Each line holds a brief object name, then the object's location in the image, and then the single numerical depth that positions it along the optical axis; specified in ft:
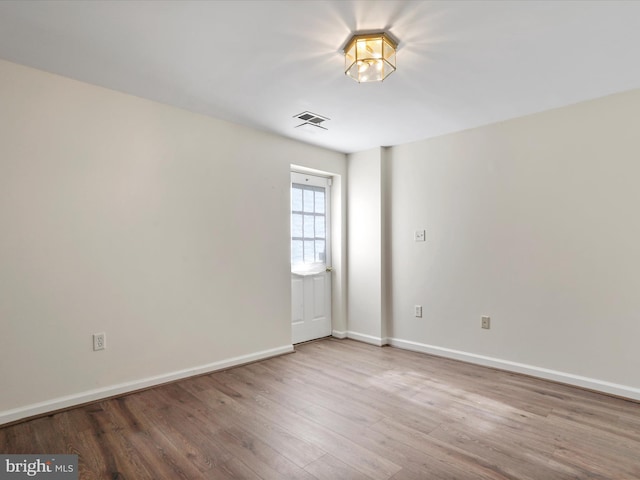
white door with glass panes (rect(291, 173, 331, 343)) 13.47
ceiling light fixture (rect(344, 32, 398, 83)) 6.39
